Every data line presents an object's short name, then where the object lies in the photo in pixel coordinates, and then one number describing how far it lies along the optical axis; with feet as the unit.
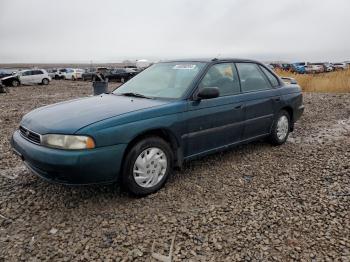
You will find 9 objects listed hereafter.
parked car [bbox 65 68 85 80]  120.88
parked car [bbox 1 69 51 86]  83.16
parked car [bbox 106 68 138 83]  101.96
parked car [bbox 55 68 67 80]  124.72
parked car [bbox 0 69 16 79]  112.03
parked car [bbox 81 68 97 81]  109.93
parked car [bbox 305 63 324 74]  120.90
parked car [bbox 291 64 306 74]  117.62
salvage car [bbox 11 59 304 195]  10.36
